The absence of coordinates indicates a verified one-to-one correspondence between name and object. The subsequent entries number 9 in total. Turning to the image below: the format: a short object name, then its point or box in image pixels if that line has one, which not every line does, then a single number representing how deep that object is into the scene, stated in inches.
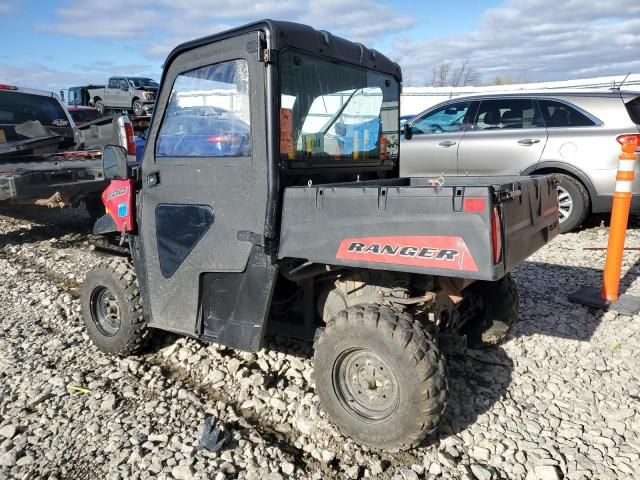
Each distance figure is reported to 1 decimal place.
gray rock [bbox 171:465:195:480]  98.7
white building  597.0
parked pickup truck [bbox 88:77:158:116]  834.2
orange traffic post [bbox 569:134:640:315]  166.6
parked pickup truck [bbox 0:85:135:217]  245.0
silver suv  250.4
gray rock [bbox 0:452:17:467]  103.1
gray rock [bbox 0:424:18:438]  112.1
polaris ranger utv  96.4
